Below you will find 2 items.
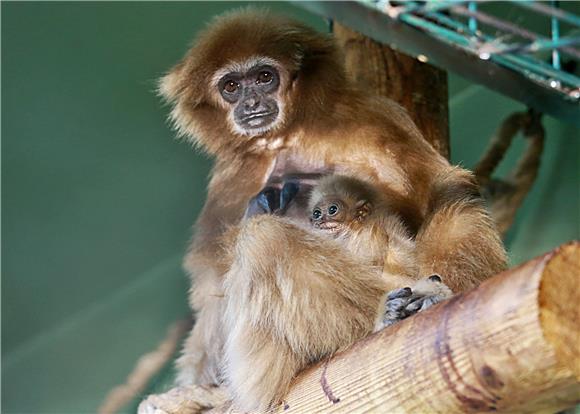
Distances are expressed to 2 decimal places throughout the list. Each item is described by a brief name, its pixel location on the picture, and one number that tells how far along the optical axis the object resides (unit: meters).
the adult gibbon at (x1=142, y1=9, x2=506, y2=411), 2.99
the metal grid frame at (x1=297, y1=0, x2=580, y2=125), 2.28
